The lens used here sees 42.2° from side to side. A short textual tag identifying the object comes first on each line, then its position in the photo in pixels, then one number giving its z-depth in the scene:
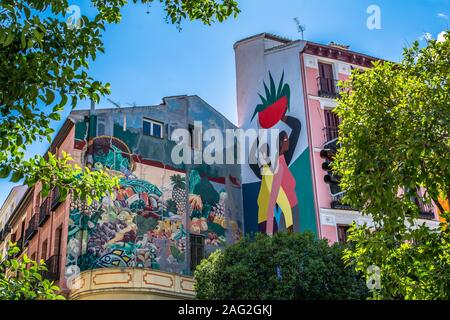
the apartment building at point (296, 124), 25.69
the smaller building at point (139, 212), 22.17
